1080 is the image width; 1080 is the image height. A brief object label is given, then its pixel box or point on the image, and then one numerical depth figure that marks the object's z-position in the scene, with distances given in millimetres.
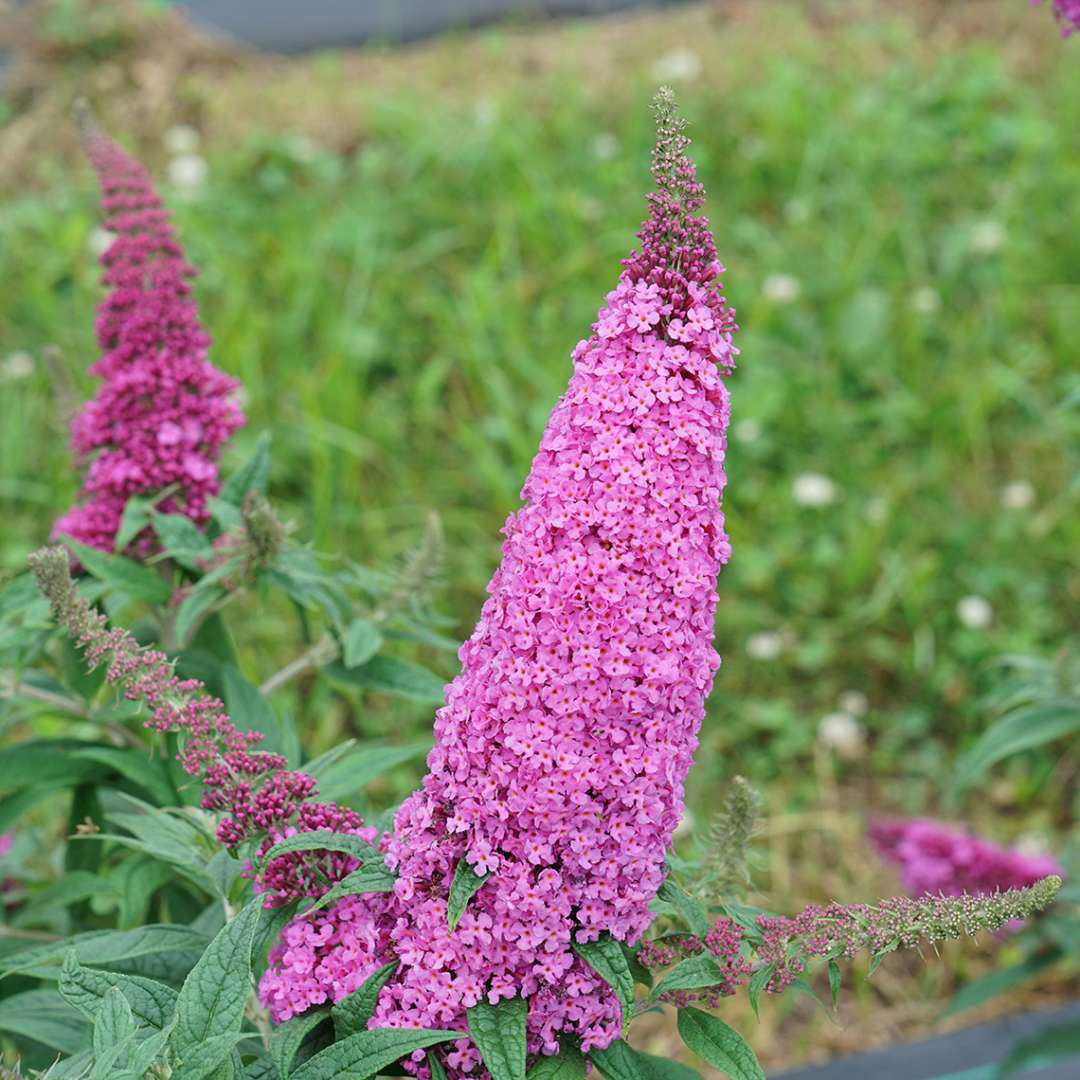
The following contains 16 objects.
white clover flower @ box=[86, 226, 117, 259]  4500
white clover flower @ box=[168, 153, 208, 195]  4867
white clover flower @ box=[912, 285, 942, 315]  4379
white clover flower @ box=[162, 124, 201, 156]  5102
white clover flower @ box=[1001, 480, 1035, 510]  3939
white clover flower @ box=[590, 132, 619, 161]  4906
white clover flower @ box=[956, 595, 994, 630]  3730
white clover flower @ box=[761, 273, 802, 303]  4332
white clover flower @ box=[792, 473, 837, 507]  3902
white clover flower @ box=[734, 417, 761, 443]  4031
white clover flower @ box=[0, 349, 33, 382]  4305
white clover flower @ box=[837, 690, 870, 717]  3680
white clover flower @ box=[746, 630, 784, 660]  3715
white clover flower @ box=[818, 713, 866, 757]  3605
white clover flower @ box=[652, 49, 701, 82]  5254
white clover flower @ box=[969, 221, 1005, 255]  4492
